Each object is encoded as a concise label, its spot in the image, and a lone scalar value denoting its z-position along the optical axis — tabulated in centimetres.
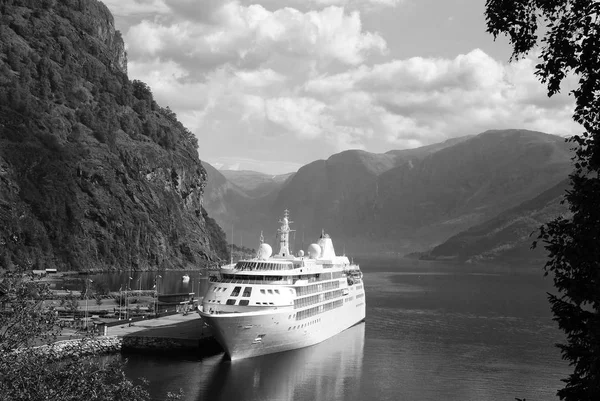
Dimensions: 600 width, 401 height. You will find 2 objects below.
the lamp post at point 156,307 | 10494
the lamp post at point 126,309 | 10094
